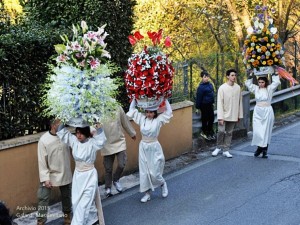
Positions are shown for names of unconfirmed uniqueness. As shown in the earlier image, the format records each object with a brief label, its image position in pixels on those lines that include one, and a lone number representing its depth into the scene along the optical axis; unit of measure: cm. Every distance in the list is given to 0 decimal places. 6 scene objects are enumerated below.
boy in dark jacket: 1051
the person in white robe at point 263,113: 948
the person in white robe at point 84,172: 604
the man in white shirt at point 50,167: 622
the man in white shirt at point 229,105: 977
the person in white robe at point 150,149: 727
